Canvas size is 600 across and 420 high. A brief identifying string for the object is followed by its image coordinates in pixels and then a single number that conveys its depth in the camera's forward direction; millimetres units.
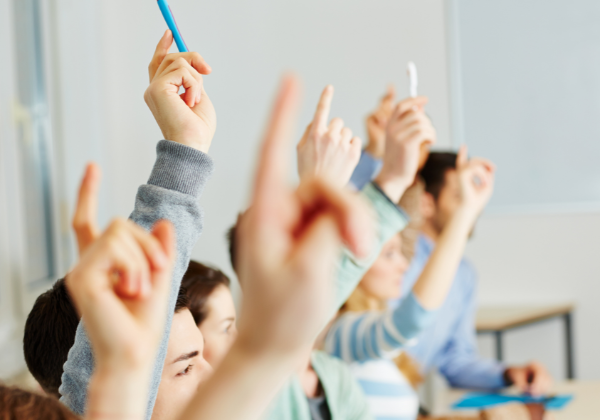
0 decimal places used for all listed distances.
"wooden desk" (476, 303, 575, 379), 4741
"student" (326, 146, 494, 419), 2328
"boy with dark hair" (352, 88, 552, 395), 3082
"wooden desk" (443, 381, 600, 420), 2641
